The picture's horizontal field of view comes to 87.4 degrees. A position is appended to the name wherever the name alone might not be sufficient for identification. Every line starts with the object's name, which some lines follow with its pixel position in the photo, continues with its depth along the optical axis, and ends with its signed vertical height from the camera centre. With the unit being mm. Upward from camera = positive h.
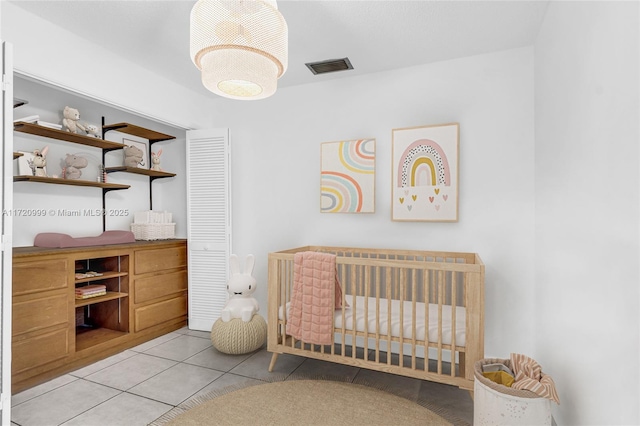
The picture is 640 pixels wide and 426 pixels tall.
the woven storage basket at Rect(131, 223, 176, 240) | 3381 -186
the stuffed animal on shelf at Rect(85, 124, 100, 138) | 2939 +733
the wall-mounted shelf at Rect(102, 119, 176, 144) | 3186 +836
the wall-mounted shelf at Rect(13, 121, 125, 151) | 2476 +638
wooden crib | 1916 -685
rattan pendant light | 1505 +796
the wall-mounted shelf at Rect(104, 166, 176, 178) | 3252 +424
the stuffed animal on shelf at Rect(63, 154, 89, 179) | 2887 +412
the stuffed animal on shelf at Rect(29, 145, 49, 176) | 2650 +401
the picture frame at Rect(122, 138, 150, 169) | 3563 +708
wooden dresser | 2207 -736
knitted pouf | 2693 -1009
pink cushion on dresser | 2572 -224
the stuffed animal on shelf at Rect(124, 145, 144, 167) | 3361 +573
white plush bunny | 2814 -688
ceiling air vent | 2703 +1220
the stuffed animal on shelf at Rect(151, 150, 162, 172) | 3682 +579
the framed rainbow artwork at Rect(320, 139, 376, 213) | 2877 +321
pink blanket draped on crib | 2229 -574
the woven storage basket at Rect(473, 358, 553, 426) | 1418 -843
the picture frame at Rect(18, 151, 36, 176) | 2572 +376
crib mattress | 2021 -696
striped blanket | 1441 -764
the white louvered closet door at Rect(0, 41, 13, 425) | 1756 -133
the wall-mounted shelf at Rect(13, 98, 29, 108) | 2406 +797
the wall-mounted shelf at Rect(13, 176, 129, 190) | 2564 +260
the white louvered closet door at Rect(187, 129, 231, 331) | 3320 -105
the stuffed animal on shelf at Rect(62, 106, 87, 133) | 2742 +778
